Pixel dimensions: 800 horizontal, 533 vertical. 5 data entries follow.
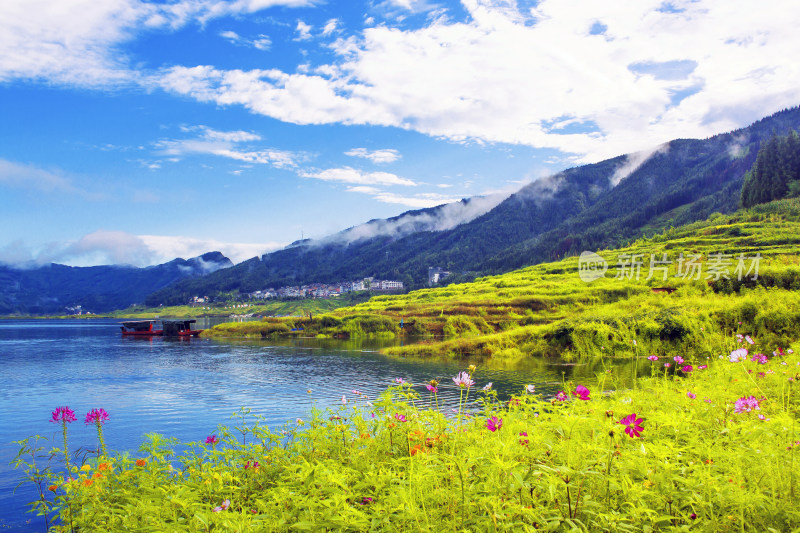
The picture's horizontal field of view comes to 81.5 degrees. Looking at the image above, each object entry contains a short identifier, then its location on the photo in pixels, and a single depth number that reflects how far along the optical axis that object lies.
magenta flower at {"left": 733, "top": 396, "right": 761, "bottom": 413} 5.24
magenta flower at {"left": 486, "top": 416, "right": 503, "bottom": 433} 5.16
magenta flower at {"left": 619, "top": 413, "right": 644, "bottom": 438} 3.91
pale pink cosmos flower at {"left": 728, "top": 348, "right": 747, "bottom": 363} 6.28
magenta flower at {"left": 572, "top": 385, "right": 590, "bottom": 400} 5.39
